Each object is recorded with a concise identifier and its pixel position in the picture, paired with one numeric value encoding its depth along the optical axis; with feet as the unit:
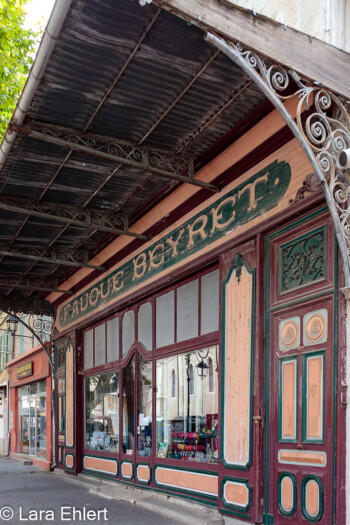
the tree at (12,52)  47.29
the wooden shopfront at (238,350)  20.10
